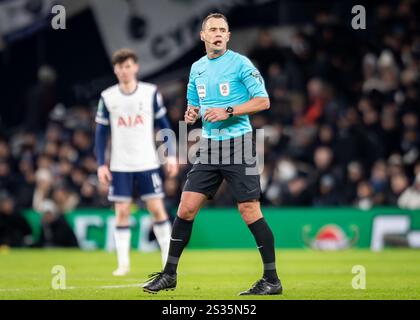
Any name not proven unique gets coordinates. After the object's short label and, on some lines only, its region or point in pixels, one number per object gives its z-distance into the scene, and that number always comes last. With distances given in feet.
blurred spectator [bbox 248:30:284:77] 72.43
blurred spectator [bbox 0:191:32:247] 65.05
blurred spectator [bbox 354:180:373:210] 63.16
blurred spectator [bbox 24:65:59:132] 77.92
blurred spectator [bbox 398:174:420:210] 61.82
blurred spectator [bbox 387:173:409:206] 62.44
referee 30.83
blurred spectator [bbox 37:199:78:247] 64.64
